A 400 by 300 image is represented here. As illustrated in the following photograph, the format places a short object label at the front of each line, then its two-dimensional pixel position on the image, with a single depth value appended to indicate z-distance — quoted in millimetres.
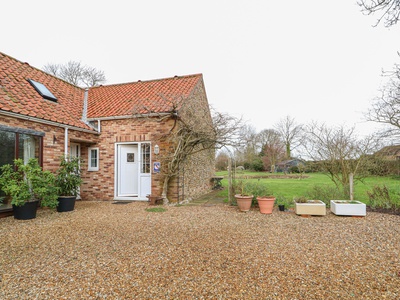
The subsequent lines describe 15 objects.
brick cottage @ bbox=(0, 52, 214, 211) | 7562
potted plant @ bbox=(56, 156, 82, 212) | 7031
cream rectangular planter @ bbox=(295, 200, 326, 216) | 6367
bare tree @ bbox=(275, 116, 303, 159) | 33719
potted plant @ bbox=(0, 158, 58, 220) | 5809
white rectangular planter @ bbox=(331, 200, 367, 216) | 6227
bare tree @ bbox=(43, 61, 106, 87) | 21422
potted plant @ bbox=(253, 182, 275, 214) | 6688
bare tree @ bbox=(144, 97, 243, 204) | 8211
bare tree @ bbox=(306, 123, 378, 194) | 7871
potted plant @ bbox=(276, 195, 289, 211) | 7160
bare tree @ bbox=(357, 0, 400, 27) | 2862
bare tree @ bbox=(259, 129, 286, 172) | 33000
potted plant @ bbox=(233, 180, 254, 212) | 6934
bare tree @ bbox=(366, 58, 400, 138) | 8891
